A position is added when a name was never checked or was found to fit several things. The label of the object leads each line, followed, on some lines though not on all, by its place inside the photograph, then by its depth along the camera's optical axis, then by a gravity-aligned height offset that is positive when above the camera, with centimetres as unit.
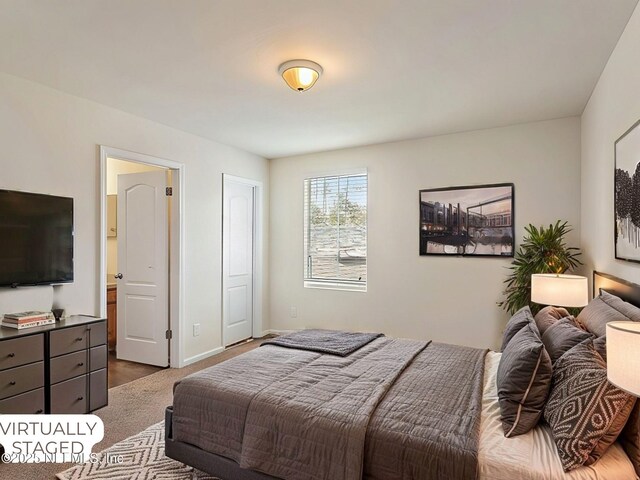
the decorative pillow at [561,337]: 183 -49
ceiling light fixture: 259 +118
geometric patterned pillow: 138 -66
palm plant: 356 -16
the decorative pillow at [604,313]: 181 -37
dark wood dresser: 247 -90
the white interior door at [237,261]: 488 -25
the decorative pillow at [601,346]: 165 -46
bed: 150 -83
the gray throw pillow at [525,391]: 164 -66
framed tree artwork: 203 +27
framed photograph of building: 405 +24
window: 498 +14
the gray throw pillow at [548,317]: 235 -49
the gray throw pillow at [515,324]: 234 -52
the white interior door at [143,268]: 420 -30
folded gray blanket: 272 -77
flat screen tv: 270 +3
